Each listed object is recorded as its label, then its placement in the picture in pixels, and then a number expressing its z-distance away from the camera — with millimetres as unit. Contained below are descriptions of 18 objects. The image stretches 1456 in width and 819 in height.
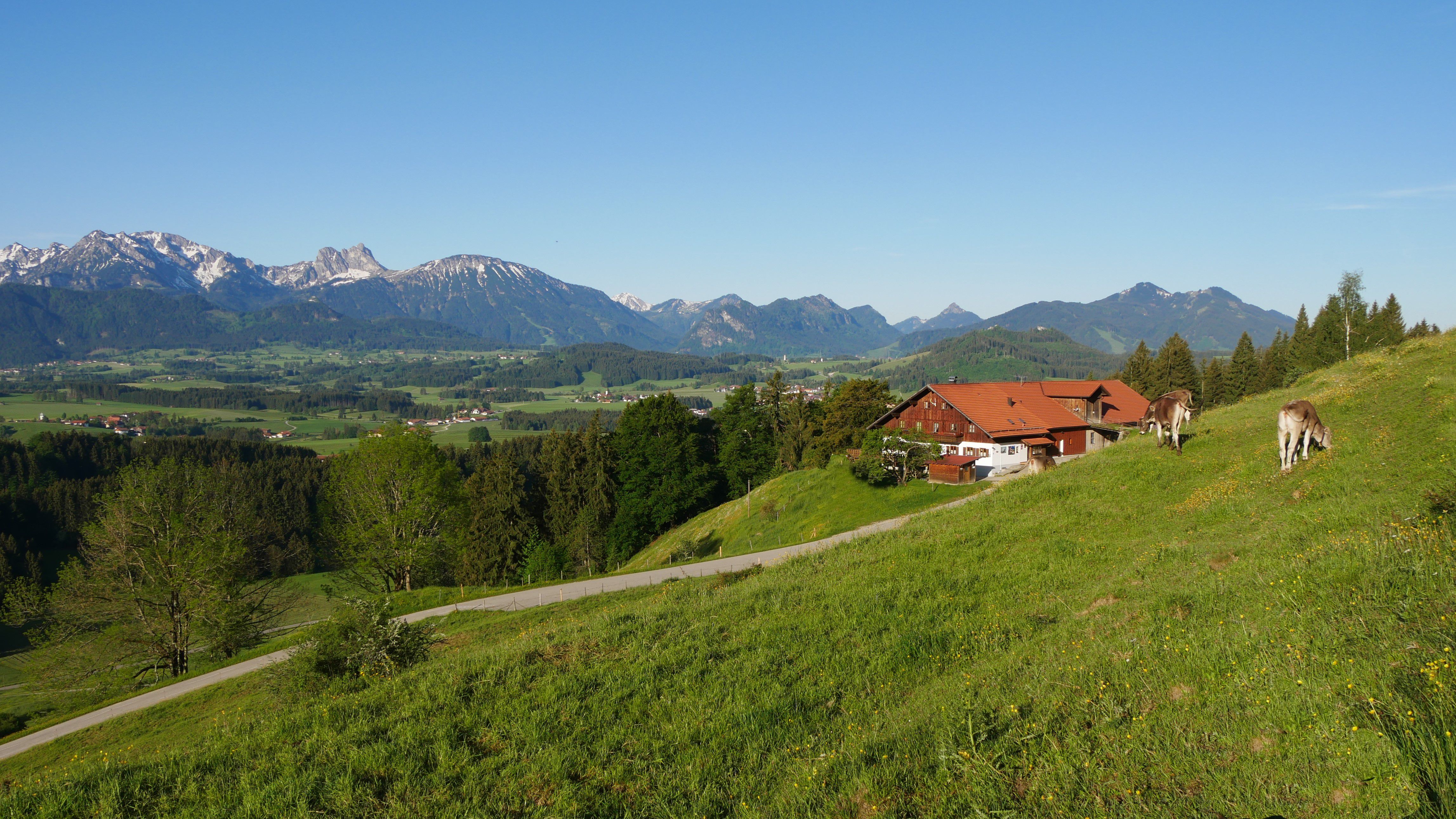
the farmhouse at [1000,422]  56656
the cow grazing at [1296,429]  17719
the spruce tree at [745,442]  79438
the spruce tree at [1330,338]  79312
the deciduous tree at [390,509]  43594
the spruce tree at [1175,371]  91375
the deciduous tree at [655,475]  67062
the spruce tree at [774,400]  82750
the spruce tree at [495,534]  63344
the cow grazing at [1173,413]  24672
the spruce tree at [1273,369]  89188
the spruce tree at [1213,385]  95625
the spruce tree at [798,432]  77688
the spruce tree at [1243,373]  92250
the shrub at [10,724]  27641
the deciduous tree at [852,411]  70875
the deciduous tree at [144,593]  34719
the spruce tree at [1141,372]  93625
